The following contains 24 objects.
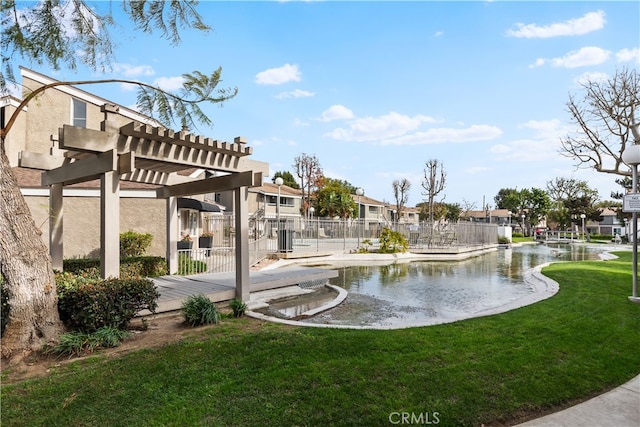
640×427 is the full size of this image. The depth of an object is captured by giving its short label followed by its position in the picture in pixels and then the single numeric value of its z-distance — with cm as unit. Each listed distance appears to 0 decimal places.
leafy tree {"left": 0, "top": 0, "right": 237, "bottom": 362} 450
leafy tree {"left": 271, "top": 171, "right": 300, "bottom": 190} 5788
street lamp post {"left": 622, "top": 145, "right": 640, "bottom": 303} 721
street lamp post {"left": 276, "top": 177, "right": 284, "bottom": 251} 1644
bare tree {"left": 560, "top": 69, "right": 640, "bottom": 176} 1605
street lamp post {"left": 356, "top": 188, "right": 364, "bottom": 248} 2096
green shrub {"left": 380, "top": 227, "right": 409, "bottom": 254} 2019
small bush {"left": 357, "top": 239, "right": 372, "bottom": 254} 2010
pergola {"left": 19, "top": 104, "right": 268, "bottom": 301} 582
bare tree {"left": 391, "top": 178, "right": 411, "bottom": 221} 4944
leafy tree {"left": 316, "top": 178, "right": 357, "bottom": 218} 3894
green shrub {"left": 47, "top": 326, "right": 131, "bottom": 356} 450
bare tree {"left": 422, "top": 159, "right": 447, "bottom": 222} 3769
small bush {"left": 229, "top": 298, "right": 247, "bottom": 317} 638
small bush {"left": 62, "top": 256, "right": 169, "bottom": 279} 870
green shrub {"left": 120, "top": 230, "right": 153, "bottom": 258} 1187
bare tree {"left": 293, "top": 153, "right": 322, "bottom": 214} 4150
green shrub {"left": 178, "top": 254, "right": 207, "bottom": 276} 1030
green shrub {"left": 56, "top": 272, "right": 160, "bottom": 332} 484
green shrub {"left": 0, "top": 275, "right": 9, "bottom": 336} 447
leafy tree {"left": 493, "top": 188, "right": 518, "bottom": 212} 8286
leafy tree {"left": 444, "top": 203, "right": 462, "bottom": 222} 5727
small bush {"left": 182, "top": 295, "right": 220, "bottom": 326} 572
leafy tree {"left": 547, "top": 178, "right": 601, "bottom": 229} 4775
